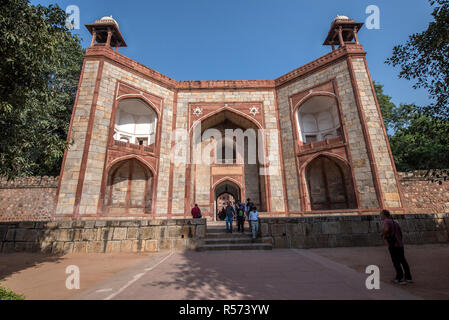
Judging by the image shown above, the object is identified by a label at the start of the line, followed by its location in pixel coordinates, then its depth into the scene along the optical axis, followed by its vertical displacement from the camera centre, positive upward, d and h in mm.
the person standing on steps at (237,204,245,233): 8172 +54
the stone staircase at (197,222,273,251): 6461 -767
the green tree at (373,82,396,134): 18875 +9680
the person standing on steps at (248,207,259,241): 6991 -94
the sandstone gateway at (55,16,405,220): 11086 +4726
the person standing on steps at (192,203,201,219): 8604 +299
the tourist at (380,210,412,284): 3266 -509
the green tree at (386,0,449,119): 4872 +4146
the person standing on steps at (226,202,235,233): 8070 +99
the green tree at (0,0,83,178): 3887 +3068
